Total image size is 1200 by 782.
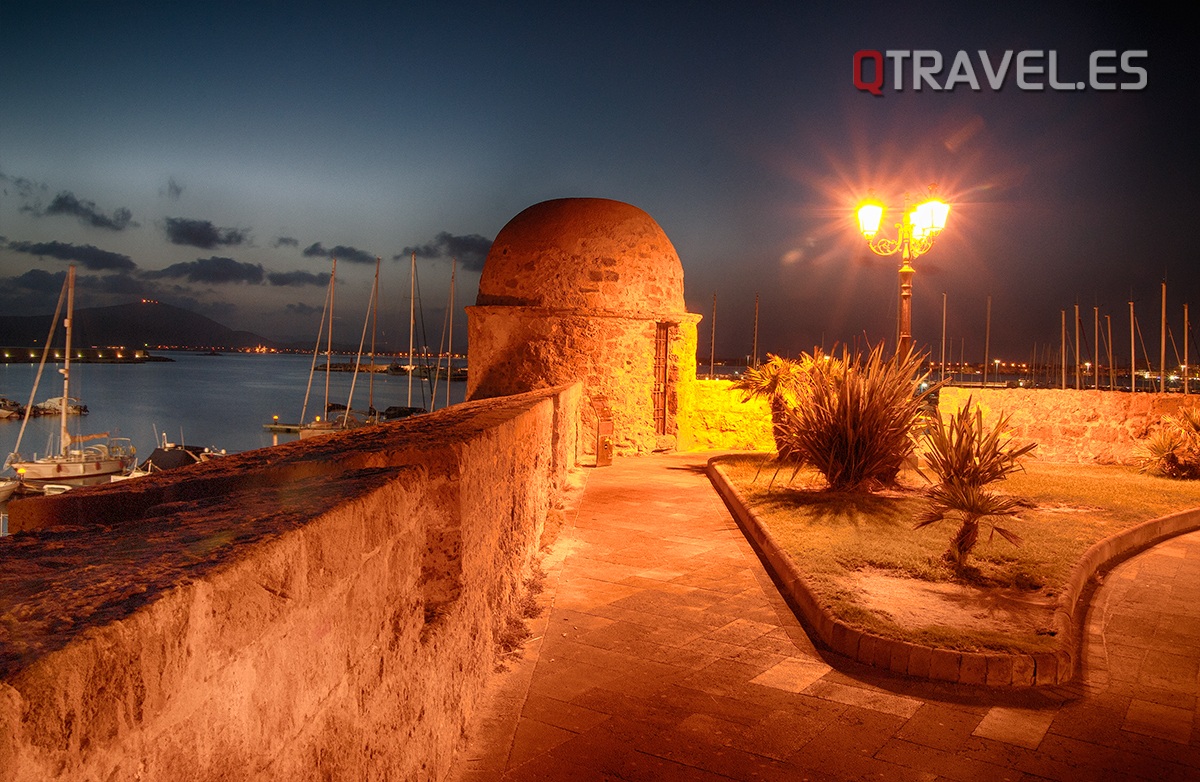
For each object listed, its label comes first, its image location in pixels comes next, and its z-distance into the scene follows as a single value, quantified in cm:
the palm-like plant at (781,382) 1114
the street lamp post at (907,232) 973
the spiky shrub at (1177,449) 1116
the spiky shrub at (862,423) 898
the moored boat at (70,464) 3341
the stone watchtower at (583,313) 1365
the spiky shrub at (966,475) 565
